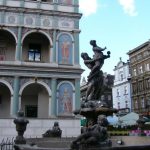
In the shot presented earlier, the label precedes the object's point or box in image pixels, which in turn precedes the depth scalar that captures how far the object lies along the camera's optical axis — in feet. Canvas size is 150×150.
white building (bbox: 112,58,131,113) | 146.41
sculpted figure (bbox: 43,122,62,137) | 36.34
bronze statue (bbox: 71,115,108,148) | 17.75
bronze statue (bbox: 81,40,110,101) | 29.04
